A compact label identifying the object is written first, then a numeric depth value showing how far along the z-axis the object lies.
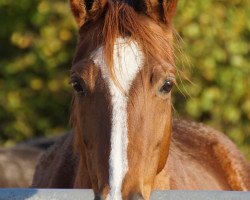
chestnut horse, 6.72
